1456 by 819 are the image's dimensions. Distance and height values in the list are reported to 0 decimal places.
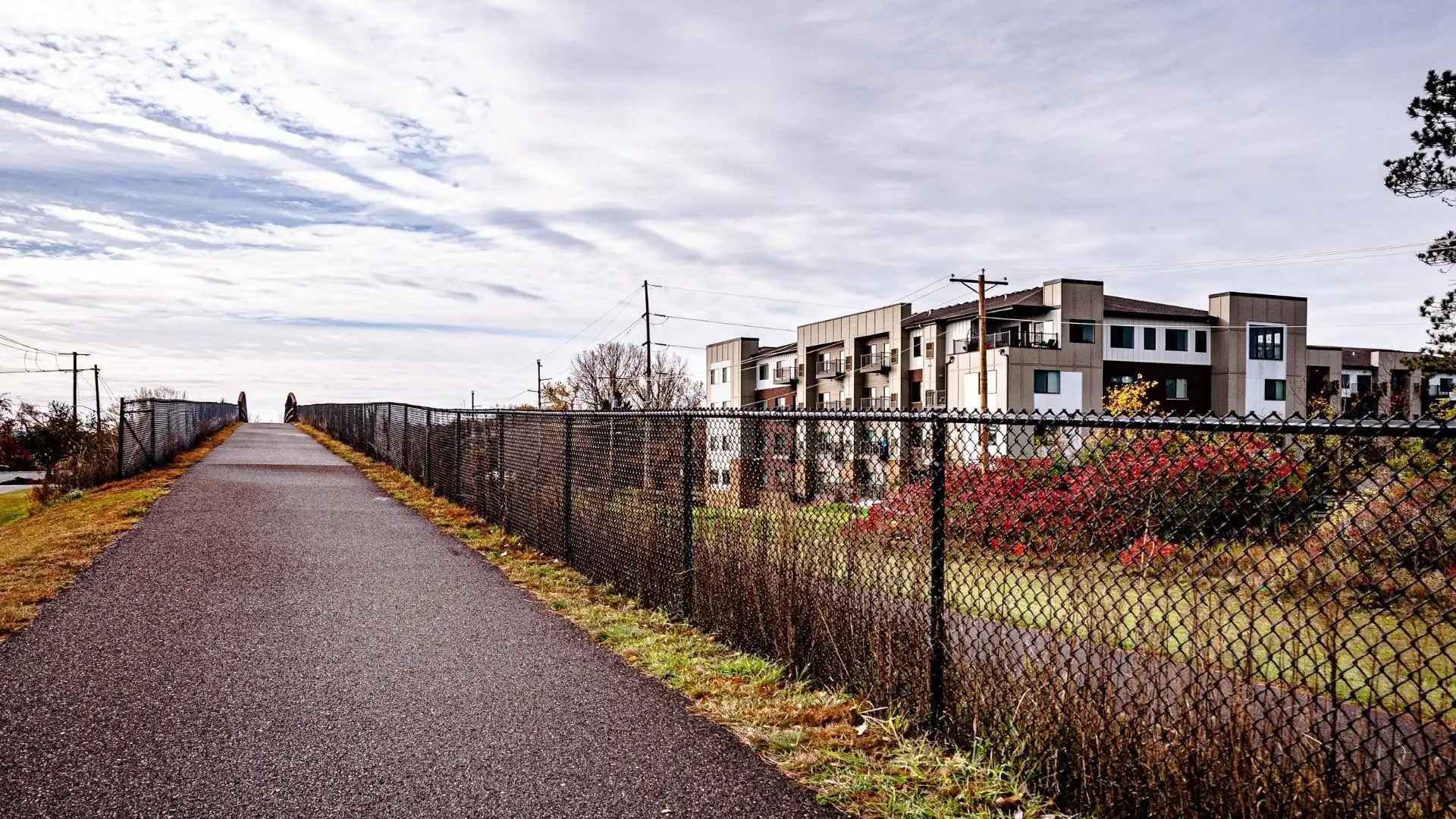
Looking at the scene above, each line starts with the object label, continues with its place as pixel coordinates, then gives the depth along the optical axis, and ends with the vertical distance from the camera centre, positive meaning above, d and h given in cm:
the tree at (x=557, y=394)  6881 +103
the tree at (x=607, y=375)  6838 +257
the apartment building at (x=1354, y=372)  6000 +240
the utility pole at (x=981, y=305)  3661 +445
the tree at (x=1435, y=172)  1981 +513
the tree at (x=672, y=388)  6594 +149
